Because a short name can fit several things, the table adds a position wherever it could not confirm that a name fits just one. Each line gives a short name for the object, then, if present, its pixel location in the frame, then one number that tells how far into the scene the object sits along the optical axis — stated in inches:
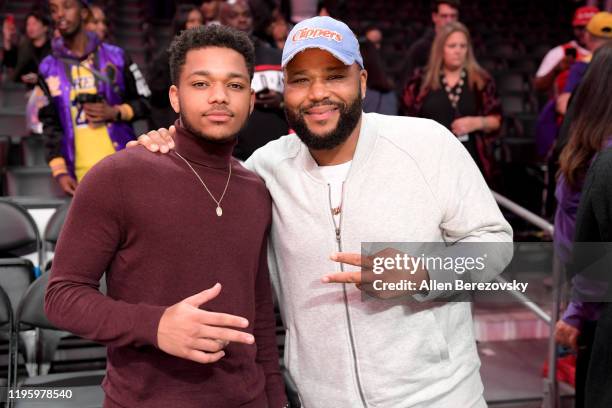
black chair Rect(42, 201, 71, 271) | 146.2
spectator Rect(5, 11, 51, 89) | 252.7
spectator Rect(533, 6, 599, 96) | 202.5
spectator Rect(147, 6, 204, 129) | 166.4
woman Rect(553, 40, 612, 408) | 82.4
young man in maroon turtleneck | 60.7
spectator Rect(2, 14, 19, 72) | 270.7
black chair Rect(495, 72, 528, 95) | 357.4
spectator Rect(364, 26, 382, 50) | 284.7
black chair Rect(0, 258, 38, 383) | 122.6
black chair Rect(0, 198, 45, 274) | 141.1
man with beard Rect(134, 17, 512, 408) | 70.4
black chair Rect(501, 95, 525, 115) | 347.6
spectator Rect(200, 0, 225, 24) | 238.1
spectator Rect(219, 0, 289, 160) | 143.6
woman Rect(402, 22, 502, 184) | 167.6
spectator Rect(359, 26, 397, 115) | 171.0
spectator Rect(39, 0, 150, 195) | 148.8
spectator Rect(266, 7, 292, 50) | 202.9
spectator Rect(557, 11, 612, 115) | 165.5
